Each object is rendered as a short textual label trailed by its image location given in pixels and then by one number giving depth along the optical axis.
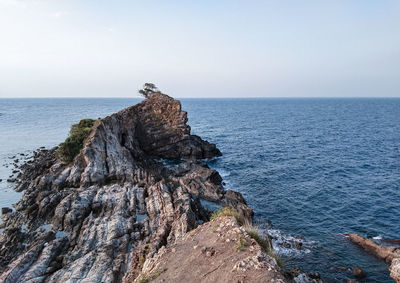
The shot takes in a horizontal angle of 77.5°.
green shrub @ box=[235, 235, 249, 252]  12.86
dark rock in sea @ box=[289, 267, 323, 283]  15.98
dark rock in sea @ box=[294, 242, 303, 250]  27.84
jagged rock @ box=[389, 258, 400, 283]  19.39
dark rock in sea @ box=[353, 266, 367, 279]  23.61
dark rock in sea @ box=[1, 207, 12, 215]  33.33
